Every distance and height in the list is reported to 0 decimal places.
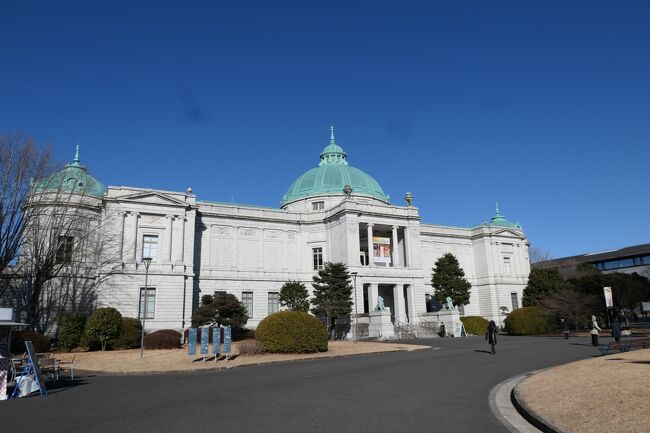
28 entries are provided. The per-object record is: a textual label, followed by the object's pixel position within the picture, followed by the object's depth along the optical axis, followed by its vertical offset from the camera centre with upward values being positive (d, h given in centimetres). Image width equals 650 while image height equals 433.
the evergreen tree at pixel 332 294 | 4019 +217
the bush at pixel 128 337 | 3145 -72
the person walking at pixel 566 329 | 3331 -112
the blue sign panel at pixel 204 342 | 2320 -89
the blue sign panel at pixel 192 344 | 2380 -99
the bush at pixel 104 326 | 3023 +7
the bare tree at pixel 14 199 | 2853 +786
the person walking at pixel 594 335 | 2617 -127
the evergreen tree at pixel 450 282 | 5269 +386
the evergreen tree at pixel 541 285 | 5025 +304
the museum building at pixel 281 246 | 4072 +765
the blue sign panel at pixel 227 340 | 2366 -85
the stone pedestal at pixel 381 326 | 4072 -65
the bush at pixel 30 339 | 2873 -77
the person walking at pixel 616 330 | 2700 -107
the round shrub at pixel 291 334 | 2592 -68
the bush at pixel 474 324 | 4738 -86
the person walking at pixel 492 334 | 2395 -97
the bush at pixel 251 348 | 2584 -141
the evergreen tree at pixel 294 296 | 4350 +228
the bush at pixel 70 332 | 3064 -28
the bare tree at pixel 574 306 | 4291 +64
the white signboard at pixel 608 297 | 3058 +94
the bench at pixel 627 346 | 2039 -151
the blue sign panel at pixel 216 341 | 2322 -86
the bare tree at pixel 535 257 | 9208 +1095
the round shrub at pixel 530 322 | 4197 -66
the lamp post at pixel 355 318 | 3972 +10
